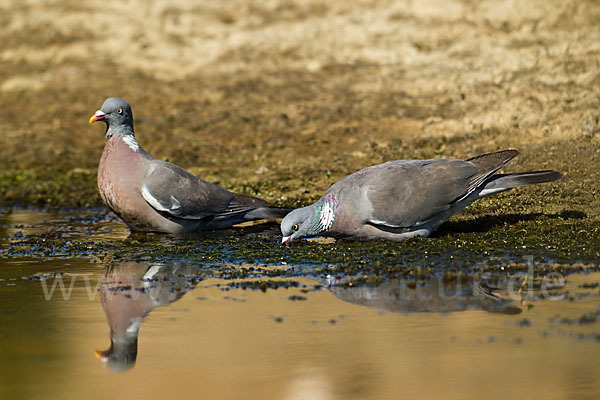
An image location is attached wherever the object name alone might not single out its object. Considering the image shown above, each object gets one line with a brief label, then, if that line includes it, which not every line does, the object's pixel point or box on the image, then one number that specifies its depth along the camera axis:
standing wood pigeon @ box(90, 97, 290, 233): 18.44
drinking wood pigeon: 16.52
